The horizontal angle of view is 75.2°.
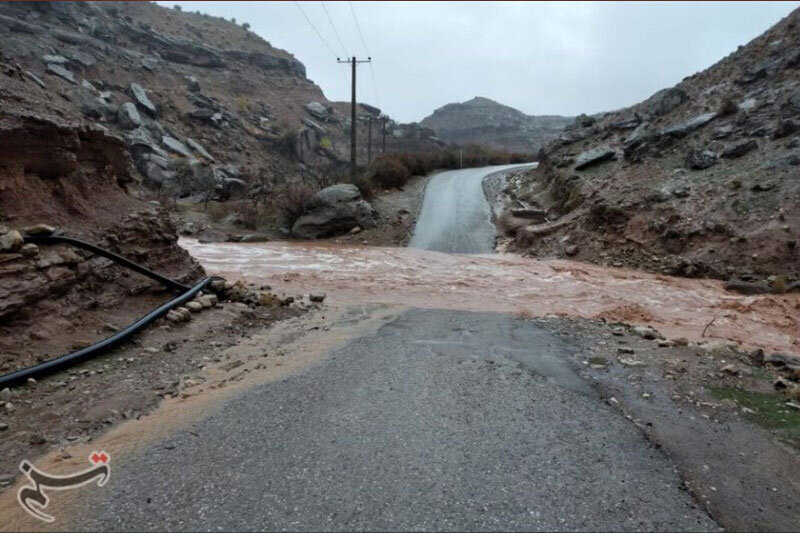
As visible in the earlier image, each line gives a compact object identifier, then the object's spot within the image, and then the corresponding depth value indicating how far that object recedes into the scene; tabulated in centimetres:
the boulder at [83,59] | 3611
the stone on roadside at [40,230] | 524
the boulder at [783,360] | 562
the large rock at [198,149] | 3491
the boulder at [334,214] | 1838
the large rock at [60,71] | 3244
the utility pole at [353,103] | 2756
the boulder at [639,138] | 1752
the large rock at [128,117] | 3206
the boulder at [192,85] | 4585
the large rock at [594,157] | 1942
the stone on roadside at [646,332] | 667
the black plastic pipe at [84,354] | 412
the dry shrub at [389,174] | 2533
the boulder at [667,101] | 1942
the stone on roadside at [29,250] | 493
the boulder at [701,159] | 1473
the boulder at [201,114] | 4055
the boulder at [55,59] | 3312
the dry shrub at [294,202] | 1931
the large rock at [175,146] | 3281
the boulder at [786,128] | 1360
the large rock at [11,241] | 477
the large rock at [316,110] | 5934
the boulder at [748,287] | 1027
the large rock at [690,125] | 1662
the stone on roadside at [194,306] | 646
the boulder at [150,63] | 4412
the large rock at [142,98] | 3606
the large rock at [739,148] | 1423
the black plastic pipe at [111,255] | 525
